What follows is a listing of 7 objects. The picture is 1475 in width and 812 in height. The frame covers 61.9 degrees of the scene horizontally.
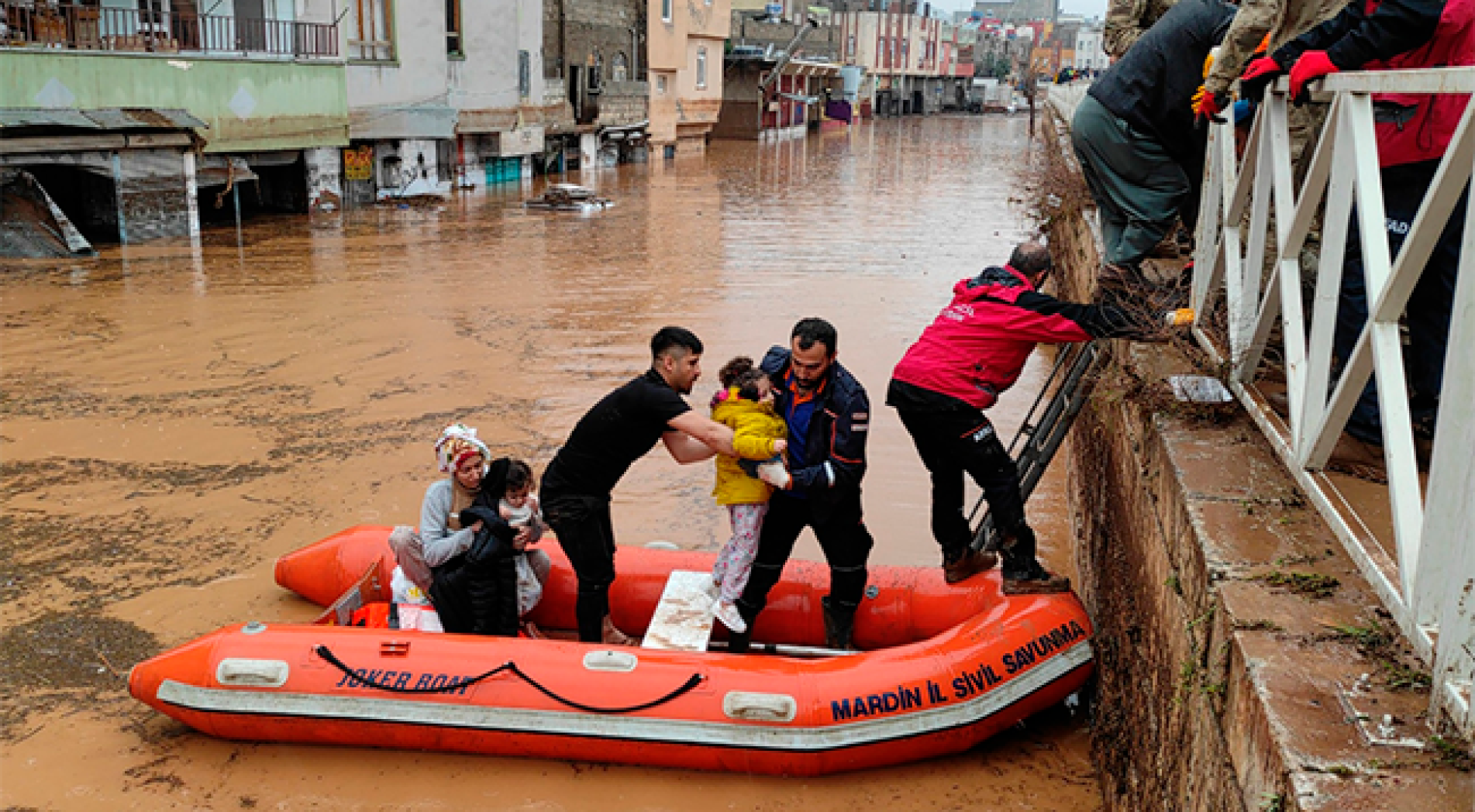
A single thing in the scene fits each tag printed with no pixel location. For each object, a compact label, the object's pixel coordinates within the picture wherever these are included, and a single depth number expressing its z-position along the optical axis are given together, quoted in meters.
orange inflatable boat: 4.80
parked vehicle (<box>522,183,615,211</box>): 24.98
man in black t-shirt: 5.20
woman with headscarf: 5.37
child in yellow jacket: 5.09
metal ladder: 5.47
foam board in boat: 5.28
